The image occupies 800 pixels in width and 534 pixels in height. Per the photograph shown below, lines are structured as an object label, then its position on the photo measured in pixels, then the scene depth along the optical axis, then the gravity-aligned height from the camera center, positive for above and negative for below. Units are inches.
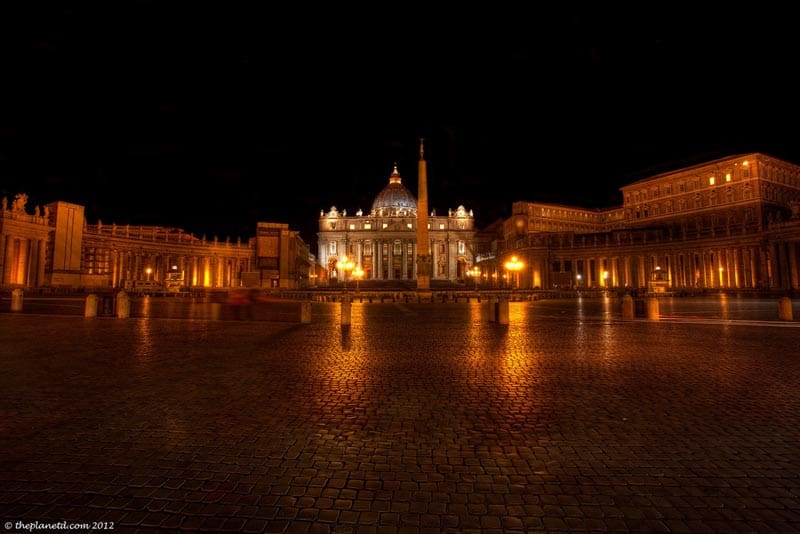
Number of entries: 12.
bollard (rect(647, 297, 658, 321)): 703.3 -27.8
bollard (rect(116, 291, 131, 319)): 729.0 -17.7
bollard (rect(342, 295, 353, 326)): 617.6 -24.2
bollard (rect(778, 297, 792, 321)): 673.6 -30.0
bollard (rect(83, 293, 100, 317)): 733.9 -14.8
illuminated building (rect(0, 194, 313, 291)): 1705.2 +214.8
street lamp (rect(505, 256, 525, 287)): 1779.7 +120.5
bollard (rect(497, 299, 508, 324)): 645.3 -28.8
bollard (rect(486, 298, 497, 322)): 683.4 -26.4
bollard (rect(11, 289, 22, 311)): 828.6 -4.6
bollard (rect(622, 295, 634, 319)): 767.3 -29.8
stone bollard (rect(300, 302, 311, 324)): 666.8 -29.7
